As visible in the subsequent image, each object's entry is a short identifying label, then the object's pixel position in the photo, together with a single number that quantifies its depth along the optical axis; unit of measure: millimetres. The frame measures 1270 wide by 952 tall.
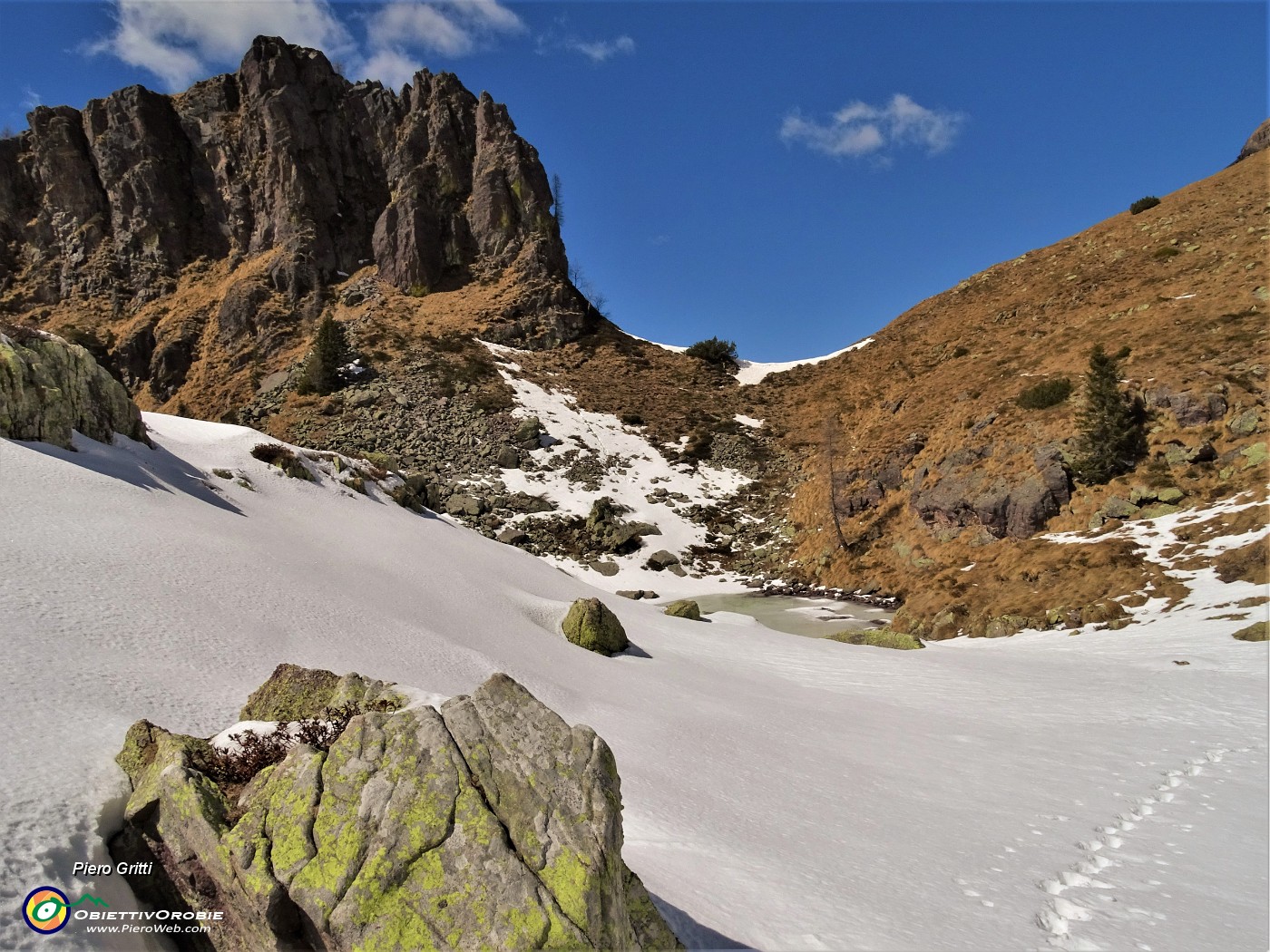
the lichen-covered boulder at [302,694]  5801
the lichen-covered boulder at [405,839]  3686
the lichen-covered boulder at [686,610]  23781
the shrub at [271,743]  4722
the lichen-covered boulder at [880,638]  20047
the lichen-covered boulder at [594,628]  15781
